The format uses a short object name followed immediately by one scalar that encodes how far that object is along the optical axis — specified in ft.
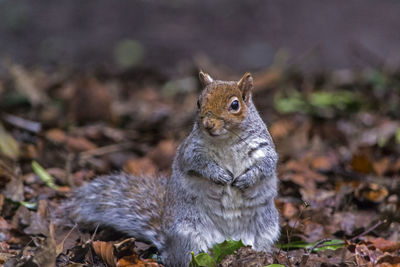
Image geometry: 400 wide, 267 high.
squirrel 22.47
